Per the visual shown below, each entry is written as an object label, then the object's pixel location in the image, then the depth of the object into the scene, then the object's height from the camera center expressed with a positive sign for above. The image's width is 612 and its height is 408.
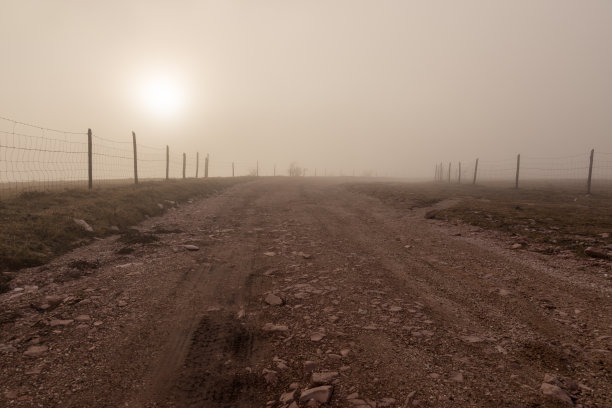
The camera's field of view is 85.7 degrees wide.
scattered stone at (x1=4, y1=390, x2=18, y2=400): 3.17 -2.19
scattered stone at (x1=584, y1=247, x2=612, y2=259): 7.55 -1.46
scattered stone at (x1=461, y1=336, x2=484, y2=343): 4.23 -1.98
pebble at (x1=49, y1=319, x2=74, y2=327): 4.63 -2.15
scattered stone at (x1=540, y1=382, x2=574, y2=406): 3.13 -1.99
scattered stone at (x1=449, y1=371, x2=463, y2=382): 3.45 -2.02
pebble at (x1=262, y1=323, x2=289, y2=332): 4.53 -2.07
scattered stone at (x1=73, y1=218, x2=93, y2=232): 9.57 -1.55
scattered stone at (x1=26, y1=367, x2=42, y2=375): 3.57 -2.20
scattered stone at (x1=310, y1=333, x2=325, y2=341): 4.30 -2.06
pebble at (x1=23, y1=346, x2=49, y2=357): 3.92 -2.19
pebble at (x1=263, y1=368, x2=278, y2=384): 3.54 -2.15
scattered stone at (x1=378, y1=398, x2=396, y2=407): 3.11 -2.09
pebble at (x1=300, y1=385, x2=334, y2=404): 3.21 -2.11
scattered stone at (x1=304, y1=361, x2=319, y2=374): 3.67 -2.10
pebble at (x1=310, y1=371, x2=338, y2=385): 3.46 -2.10
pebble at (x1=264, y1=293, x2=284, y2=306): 5.32 -1.99
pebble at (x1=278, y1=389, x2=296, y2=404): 3.23 -2.17
